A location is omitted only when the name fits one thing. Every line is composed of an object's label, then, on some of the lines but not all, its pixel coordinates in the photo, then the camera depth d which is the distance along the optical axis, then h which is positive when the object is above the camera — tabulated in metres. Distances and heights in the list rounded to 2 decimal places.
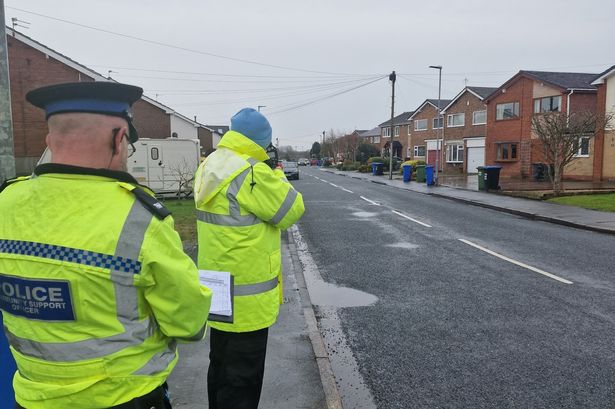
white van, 21.31 -0.32
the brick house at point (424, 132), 56.72 +2.95
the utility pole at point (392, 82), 42.75 +6.31
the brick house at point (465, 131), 45.03 +2.45
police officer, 1.68 -0.38
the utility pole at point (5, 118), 3.84 +0.30
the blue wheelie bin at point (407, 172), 35.44 -1.10
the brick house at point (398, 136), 68.44 +3.03
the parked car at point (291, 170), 38.91 -1.04
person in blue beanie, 3.03 -0.54
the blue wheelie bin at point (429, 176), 30.36 -1.17
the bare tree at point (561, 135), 20.66 +0.89
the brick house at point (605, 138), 28.23 +1.06
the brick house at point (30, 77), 24.53 +4.03
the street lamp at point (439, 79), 32.28 +5.10
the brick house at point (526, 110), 31.83 +3.25
